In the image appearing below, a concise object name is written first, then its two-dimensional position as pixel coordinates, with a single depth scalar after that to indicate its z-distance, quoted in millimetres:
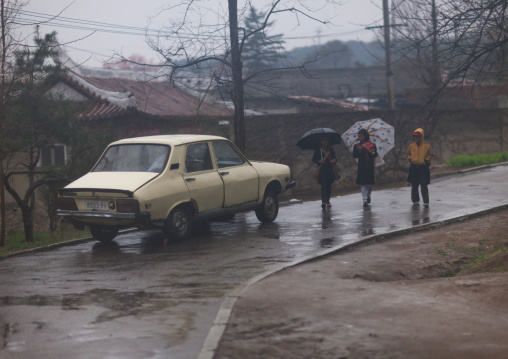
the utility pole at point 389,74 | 29903
